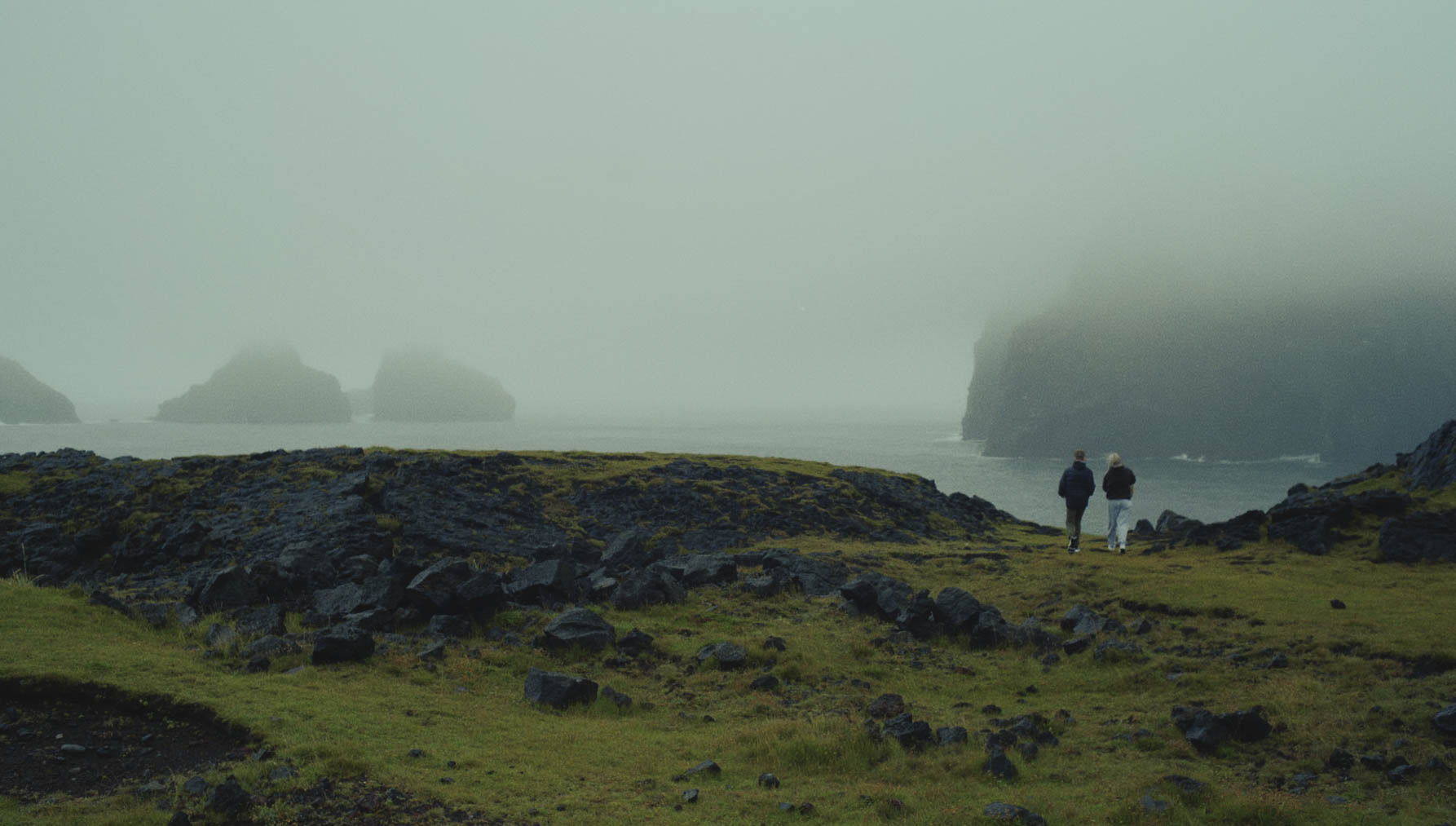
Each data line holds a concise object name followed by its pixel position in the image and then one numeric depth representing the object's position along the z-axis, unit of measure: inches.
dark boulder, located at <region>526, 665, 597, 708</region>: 596.1
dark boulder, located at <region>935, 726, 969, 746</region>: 489.7
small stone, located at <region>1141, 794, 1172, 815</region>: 374.9
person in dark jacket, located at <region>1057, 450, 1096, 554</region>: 1125.1
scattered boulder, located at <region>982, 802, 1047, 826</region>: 368.2
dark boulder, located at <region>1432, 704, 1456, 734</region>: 424.5
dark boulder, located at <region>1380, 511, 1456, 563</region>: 882.8
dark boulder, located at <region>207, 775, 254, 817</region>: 371.6
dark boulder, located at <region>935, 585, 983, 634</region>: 776.3
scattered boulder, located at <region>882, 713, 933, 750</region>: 487.5
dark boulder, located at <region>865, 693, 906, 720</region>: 555.8
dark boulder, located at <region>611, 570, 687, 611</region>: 898.1
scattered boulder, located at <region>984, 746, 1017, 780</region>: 441.1
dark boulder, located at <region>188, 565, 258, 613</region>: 805.9
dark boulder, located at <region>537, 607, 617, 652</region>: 733.3
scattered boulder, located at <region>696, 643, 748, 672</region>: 698.2
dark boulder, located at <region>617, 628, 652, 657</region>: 736.3
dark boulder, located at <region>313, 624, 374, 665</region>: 644.1
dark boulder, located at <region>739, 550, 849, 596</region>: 1035.3
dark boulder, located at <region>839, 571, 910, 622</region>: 849.5
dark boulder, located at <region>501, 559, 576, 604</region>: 887.1
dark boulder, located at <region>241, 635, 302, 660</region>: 648.4
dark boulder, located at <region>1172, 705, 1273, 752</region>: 461.7
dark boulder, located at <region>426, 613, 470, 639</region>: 753.6
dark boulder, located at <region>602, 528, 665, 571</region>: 1173.1
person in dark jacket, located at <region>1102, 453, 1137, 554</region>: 1111.6
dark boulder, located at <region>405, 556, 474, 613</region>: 800.3
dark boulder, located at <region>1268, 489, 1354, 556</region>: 1016.9
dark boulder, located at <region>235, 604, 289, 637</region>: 714.2
